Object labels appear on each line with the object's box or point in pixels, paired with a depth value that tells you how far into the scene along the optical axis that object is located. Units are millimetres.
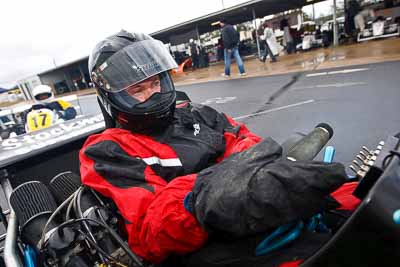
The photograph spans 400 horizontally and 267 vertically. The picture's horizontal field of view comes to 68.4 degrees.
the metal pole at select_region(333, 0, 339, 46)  11263
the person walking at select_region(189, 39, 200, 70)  17309
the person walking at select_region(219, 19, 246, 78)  9265
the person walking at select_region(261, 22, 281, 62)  11297
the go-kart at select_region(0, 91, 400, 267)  551
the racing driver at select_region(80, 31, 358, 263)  692
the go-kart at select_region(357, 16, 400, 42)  10723
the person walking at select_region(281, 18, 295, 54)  13781
